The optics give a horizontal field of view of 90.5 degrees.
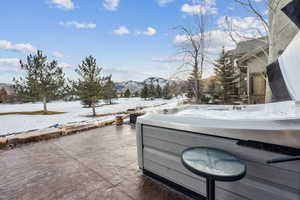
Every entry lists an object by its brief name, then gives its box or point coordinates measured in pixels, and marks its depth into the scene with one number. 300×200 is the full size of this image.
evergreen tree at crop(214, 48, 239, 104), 8.99
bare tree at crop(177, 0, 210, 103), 6.83
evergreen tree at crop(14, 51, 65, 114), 10.41
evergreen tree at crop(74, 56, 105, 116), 9.81
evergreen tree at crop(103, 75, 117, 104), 10.75
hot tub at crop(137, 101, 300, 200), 0.97
